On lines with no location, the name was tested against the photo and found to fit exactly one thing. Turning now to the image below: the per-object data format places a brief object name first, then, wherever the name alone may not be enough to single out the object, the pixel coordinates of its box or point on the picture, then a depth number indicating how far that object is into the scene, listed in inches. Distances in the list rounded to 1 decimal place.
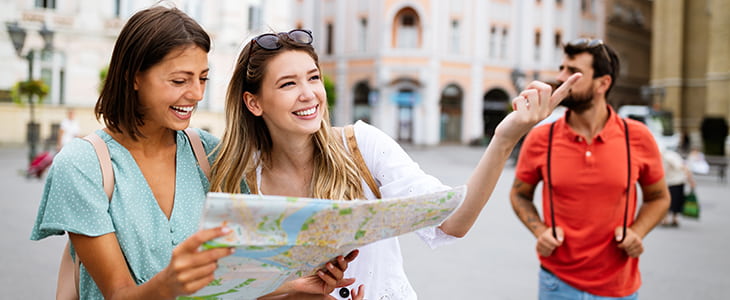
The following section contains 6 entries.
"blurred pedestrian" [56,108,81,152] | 616.1
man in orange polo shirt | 114.6
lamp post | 603.5
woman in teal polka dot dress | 59.2
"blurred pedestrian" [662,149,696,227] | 382.3
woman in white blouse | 70.1
